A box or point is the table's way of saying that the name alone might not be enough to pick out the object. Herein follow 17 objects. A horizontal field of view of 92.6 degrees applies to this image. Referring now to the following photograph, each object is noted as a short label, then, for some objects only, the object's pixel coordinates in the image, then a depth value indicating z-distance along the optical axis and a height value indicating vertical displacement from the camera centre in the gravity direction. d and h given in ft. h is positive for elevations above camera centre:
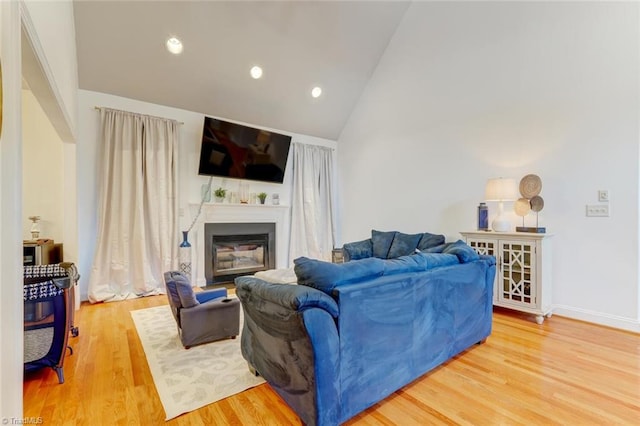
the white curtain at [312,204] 19.49 +0.55
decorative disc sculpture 11.45 +0.57
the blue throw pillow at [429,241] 13.93 -1.31
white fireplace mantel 15.72 -0.42
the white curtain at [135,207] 13.17 +0.19
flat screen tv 15.48 +3.29
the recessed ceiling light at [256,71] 14.97 +6.92
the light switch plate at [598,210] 10.17 +0.11
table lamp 11.34 +0.75
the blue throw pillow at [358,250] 16.44 -2.05
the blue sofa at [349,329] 4.96 -2.20
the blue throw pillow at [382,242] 16.12 -1.62
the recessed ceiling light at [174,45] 12.62 +6.96
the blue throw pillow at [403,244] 14.89 -1.59
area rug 6.24 -3.81
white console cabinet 10.50 -2.05
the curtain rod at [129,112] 13.30 +4.50
